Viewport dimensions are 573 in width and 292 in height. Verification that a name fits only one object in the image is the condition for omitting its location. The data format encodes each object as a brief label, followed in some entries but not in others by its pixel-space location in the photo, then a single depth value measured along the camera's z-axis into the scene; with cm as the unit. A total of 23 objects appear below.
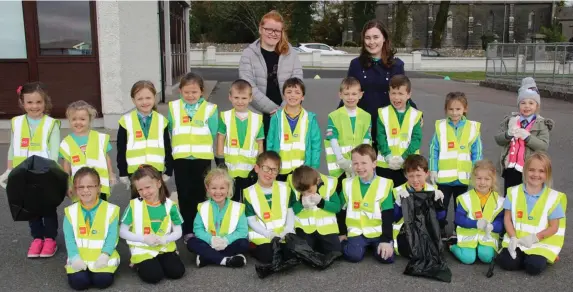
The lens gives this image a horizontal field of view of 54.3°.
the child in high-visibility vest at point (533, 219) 451
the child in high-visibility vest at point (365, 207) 481
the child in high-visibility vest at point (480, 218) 468
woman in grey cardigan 553
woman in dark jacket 553
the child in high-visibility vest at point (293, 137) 520
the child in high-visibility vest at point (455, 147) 523
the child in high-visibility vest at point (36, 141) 494
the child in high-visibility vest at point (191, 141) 514
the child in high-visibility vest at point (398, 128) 523
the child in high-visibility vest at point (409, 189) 480
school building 1041
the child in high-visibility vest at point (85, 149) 491
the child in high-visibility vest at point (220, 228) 463
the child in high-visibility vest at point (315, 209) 477
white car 4922
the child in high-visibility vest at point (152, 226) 440
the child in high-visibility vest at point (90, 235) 422
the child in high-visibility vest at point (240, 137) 518
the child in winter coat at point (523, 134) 512
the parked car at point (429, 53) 4741
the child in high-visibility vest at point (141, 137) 500
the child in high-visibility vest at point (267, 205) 479
